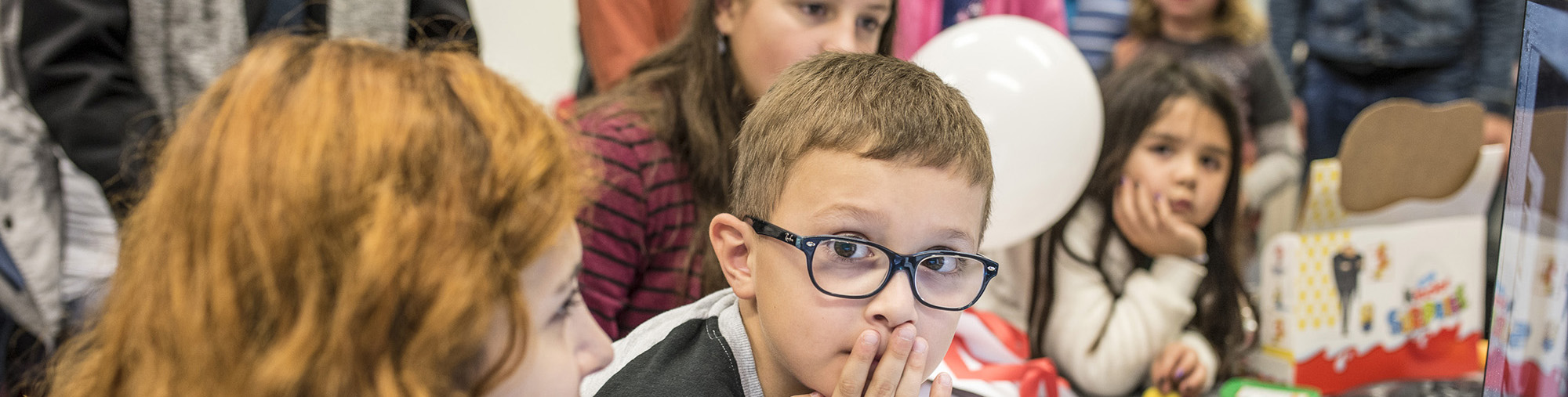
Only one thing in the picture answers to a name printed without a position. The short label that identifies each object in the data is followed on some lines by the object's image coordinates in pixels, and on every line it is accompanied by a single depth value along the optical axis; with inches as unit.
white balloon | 56.3
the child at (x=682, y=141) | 54.9
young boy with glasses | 32.6
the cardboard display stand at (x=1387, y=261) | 66.6
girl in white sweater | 66.9
